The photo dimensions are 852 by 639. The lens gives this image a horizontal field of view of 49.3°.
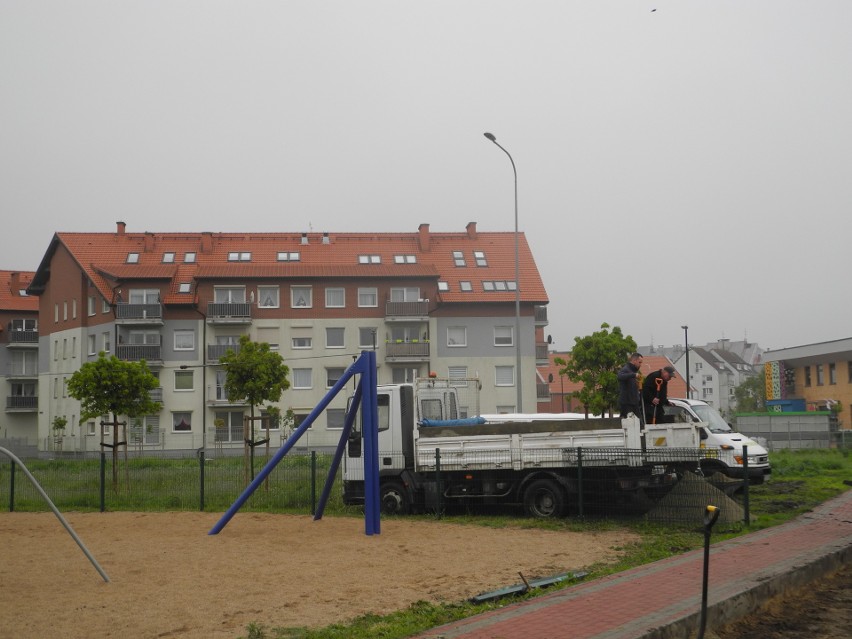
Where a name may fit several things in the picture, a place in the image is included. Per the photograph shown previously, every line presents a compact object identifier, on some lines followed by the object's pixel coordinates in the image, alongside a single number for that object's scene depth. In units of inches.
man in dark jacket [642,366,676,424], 676.1
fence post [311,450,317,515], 784.9
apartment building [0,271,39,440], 2669.8
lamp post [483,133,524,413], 1191.4
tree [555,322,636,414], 1204.5
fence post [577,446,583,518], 643.5
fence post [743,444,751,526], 595.1
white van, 779.4
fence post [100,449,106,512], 836.0
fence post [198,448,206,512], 825.5
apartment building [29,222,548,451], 2150.6
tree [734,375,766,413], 3993.6
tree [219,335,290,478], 1073.5
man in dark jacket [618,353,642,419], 641.0
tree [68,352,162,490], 959.6
